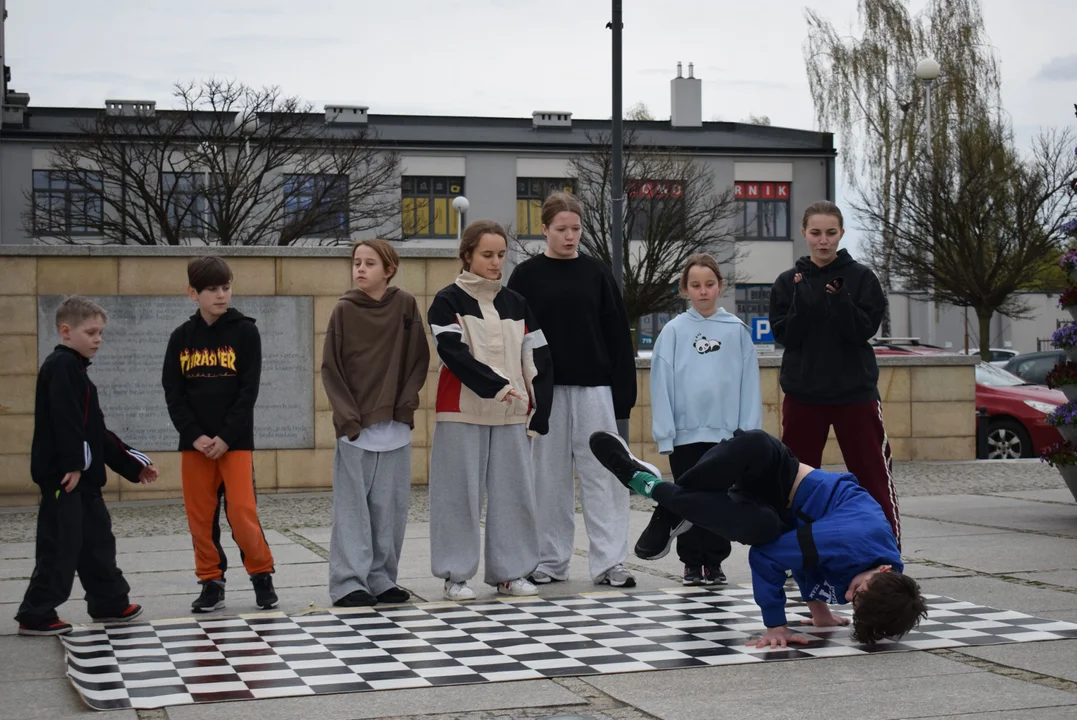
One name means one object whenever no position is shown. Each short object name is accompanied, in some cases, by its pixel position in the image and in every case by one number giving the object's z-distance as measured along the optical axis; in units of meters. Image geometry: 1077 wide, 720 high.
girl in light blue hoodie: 7.39
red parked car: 17.53
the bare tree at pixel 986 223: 33.53
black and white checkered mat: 5.07
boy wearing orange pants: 6.93
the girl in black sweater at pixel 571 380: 7.58
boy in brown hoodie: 6.99
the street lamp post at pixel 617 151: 17.53
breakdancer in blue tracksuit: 5.21
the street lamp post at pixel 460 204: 38.09
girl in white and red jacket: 7.12
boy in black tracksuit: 6.32
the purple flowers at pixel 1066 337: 9.99
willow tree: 42.38
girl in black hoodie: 7.31
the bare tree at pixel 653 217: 38.22
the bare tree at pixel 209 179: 34.41
